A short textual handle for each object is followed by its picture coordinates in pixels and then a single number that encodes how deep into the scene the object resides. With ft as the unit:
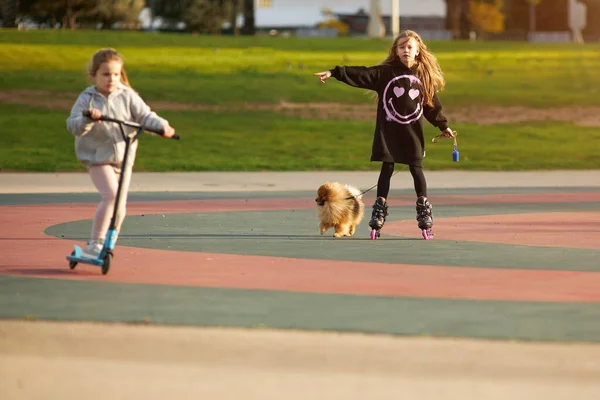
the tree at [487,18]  406.00
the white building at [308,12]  363.97
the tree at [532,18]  372.44
